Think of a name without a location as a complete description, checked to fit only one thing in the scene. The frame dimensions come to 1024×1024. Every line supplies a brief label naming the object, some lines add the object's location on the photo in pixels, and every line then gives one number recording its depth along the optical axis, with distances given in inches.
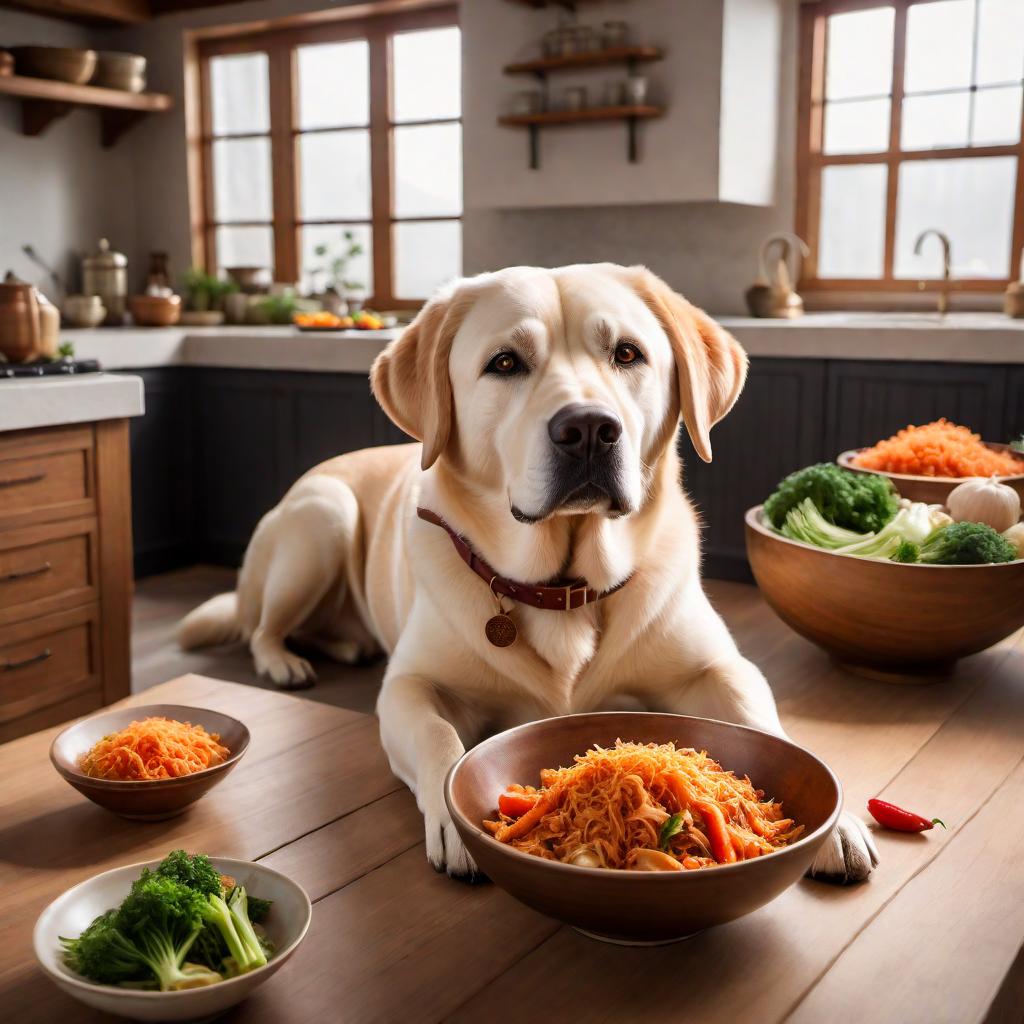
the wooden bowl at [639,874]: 32.3
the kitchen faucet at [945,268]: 165.8
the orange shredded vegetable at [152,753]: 43.9
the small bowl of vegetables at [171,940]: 30.6
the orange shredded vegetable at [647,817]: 35.6
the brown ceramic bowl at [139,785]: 42.7
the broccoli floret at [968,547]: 59.6
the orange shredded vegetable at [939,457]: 77.8
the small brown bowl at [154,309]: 210.2
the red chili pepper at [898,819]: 44.5
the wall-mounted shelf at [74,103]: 200.8
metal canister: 222.8
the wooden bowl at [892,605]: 58.6
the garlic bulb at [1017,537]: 63.2
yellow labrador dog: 52.0
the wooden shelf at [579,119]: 173.8
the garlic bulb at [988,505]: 67.5
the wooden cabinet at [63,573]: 100.8
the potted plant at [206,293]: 223.3
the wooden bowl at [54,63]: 204.4
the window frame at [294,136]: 217.6
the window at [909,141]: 174.2
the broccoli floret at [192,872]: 33.9
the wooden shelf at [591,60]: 172.1
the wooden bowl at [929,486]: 74.9
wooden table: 33.3
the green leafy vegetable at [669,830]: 35.8
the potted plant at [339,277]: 209.4
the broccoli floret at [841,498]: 67.6
